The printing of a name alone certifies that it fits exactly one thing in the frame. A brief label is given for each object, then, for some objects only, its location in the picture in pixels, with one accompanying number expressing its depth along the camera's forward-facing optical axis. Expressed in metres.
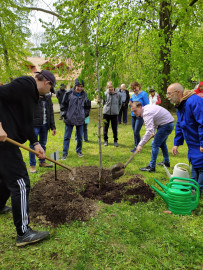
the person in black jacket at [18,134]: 2.36
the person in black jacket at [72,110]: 5.47
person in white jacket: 9.13
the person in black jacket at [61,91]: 10.73
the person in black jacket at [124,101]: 10.89
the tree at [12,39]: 11.13
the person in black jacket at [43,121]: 4.66
